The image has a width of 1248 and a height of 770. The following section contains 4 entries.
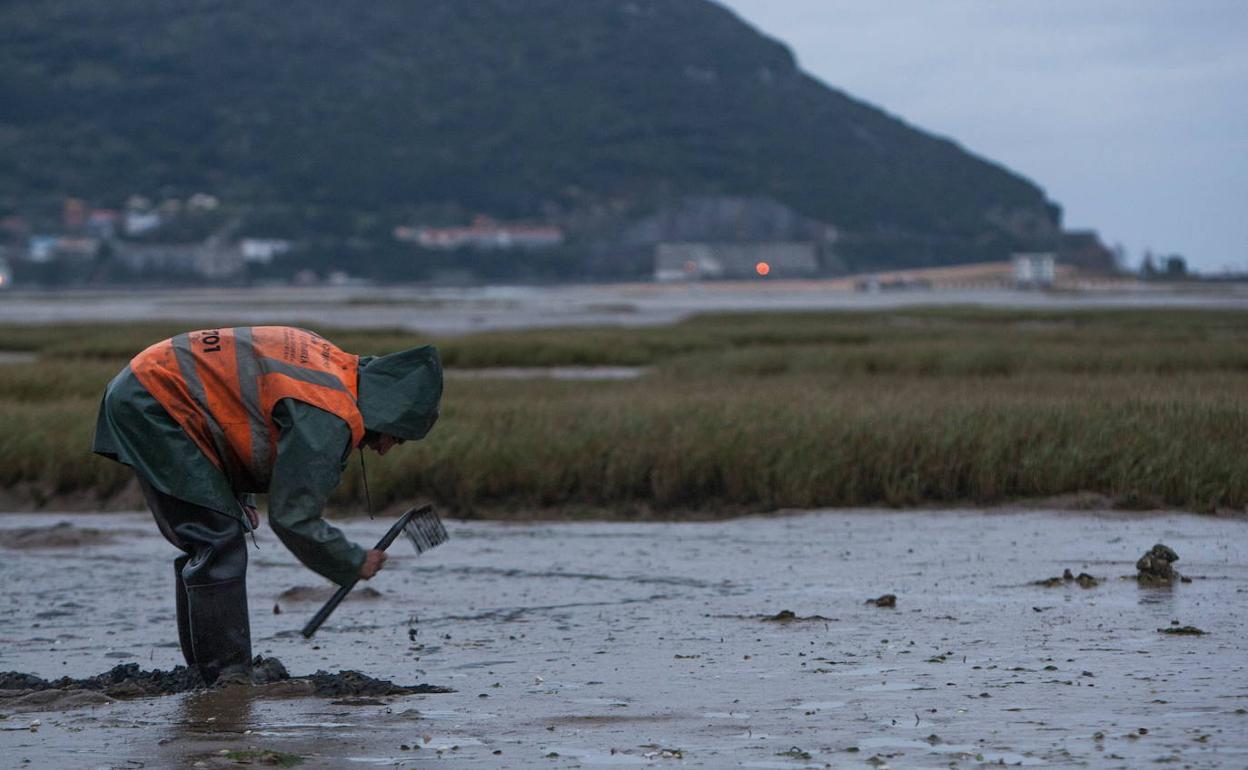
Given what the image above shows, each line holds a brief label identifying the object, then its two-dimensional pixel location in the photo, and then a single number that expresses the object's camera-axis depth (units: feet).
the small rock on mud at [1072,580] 60.22
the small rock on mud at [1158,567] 59.83
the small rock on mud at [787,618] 55.46
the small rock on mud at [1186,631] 50.60
